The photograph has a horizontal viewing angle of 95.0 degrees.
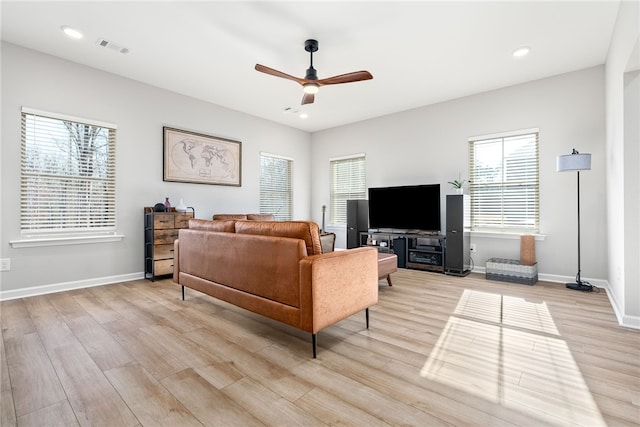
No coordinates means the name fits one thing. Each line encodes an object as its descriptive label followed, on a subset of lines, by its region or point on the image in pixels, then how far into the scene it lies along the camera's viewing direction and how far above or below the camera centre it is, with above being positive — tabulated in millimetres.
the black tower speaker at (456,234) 4492 -343
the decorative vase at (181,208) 4484 +82
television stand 4770 -610
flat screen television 4852 +73
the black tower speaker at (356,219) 5859 -136
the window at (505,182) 4293 +446
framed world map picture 4629 +942
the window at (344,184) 6301 +633
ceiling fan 3006 +1431
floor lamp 3455 +555
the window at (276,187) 6156 +573
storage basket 3939 -832
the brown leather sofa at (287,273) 2000 -468
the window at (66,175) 3449 +490
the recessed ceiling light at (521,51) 3398 +1892
